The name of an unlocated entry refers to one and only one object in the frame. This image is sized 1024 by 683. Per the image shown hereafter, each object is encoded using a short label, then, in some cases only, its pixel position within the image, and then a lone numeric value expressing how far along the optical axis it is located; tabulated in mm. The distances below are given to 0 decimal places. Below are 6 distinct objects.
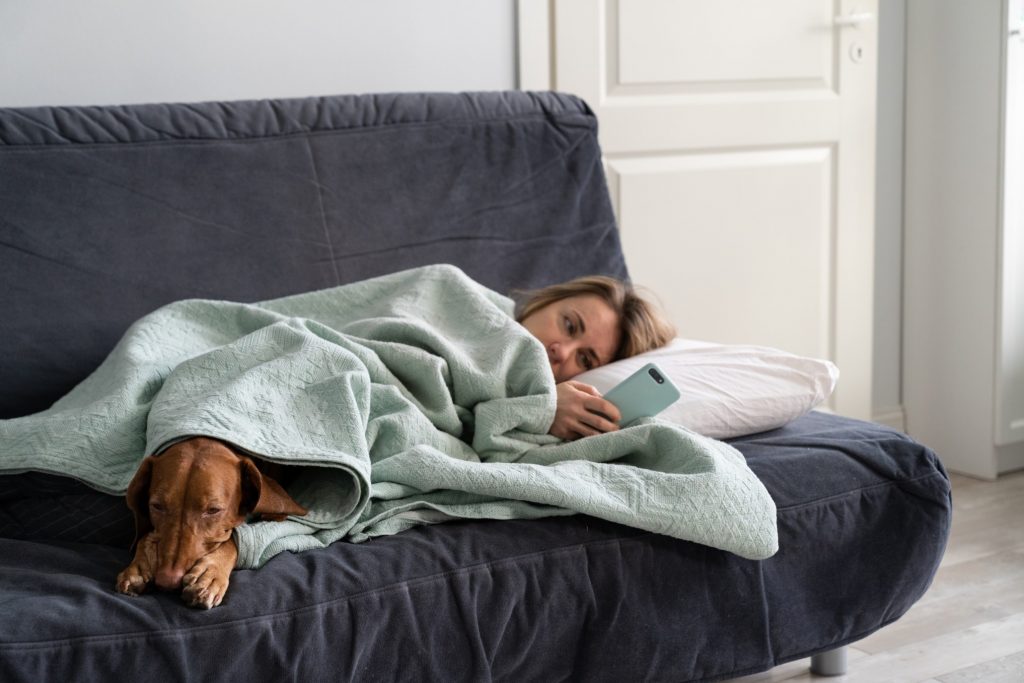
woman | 1772
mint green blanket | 1321
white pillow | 1649
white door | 2529
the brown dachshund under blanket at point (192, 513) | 1152
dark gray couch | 1170
